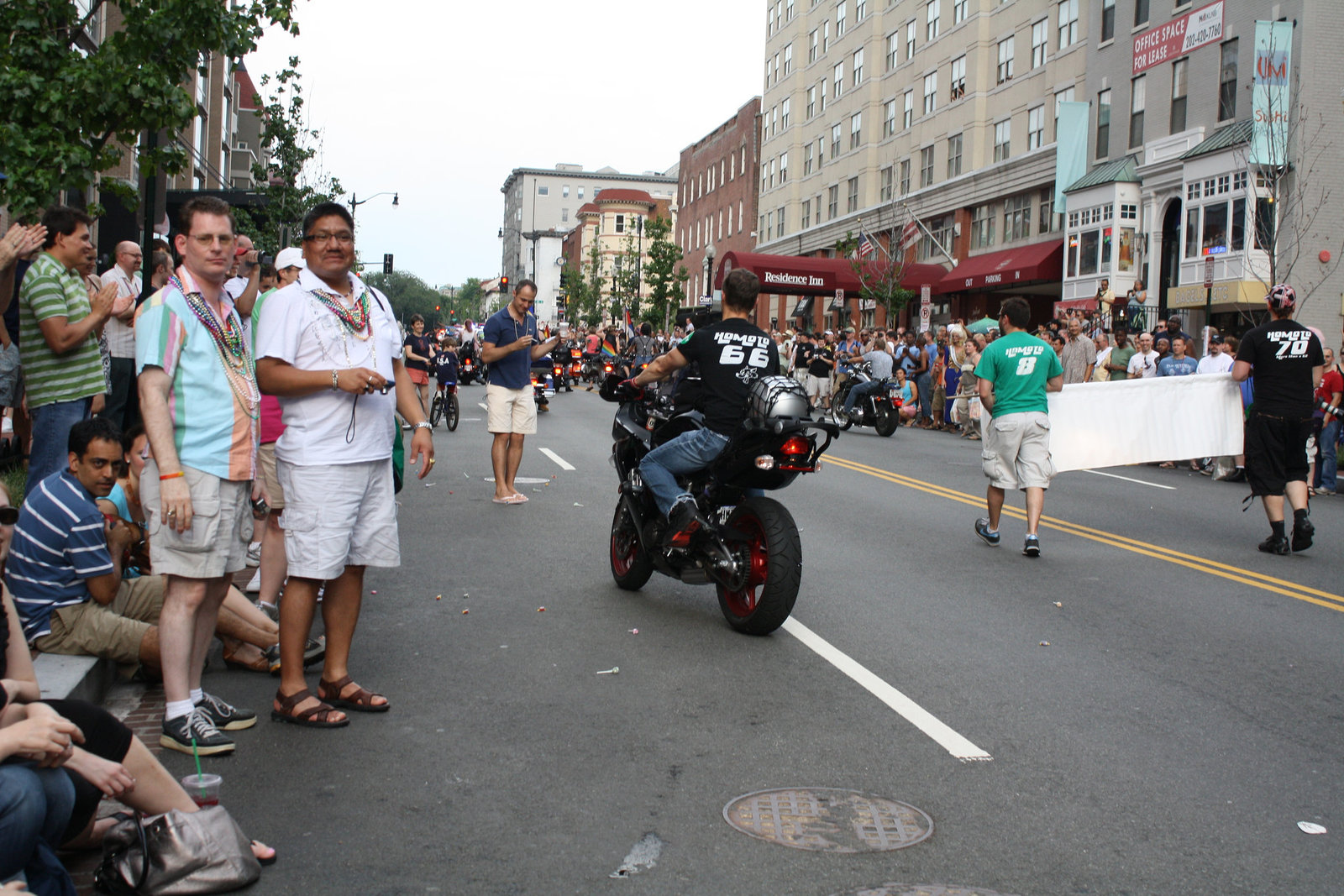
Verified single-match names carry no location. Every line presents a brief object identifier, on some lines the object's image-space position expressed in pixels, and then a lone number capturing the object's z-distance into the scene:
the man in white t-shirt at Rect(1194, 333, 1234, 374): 17.36
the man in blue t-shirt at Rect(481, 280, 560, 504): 11.88
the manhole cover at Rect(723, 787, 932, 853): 3.97
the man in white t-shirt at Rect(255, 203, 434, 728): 4.96
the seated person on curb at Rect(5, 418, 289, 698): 5.16
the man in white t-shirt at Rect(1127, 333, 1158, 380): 18.81
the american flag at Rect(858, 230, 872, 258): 49.28
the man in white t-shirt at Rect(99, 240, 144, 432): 9.62
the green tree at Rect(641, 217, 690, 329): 69.19
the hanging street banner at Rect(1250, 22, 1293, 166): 27.36
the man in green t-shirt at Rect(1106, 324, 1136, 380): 19.69
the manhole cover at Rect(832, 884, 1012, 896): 3.60
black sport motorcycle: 6.43
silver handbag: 3.38
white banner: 12.14
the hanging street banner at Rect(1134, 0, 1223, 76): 30.02
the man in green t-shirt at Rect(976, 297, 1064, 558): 10.02
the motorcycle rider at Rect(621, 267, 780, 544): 6.77
